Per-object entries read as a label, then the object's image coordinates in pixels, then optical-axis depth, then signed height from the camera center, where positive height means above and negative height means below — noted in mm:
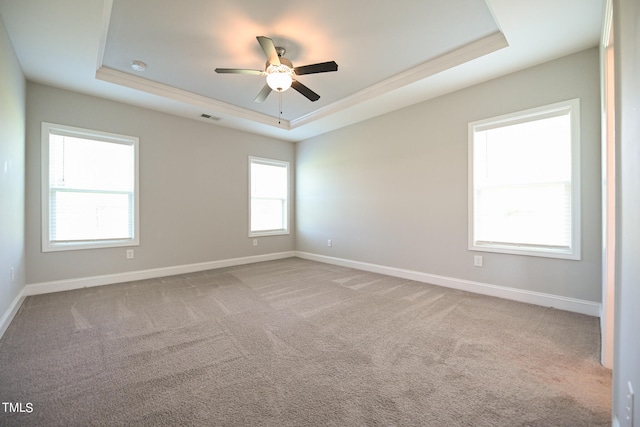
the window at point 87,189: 3438 +334
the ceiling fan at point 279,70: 2496 +1405
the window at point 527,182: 2787 +351
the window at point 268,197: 5504 +353
